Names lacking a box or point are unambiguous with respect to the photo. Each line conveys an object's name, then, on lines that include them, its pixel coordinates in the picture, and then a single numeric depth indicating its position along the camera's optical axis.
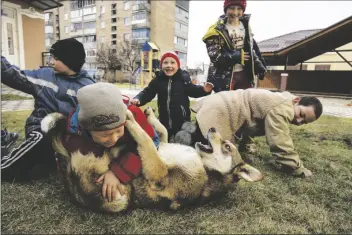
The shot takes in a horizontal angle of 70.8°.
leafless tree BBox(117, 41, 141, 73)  22.86
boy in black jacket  2.56
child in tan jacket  1.82
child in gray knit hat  1.01
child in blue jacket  1.41
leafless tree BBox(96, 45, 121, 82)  21.75
